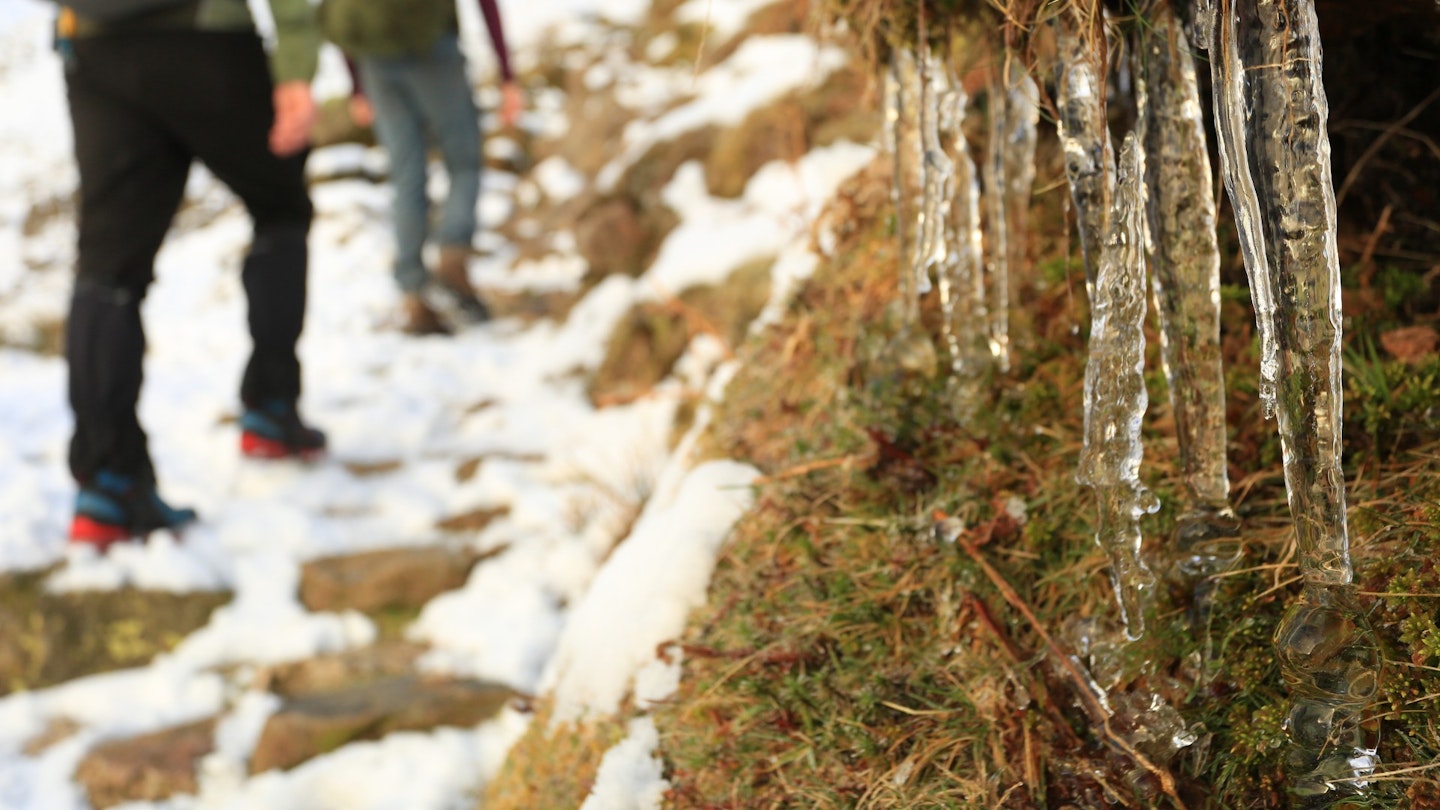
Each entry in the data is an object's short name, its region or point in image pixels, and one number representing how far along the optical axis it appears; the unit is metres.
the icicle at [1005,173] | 1.87
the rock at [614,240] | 5.28
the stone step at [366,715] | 2.55
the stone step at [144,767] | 2.49
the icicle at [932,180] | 1.91
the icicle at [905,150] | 2.03
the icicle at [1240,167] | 1.22
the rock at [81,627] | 3.00
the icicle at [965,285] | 1.98
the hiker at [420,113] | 4.68
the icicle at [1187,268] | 1.49
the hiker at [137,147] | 3.11
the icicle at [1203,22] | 1.24
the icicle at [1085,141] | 1.46
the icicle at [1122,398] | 1.42
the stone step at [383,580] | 3.24
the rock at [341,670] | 2.88
